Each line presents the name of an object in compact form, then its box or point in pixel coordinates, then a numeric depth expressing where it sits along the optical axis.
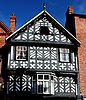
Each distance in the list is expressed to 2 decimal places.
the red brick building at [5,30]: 25.14
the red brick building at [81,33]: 23.81
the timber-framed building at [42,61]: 22.44
